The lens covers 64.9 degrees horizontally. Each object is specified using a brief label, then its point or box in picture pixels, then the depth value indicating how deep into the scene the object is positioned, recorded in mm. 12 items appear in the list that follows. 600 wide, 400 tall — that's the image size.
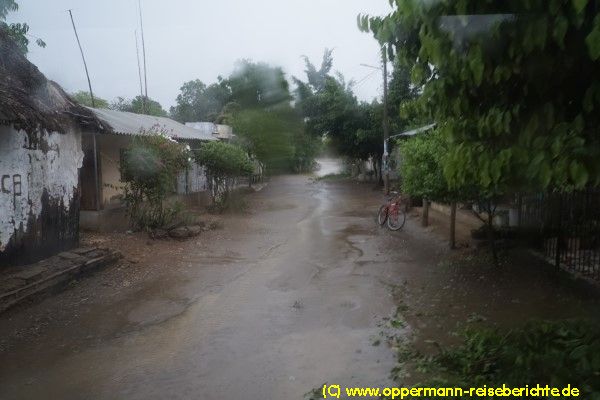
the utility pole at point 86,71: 18047
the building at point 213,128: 27750
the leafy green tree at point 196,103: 35438
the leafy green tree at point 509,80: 2123
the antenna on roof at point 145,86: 23906
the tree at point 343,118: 26094
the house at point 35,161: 7391
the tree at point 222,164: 16141
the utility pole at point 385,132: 21266
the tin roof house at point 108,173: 11914
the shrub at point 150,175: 11078
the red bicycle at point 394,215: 12820
